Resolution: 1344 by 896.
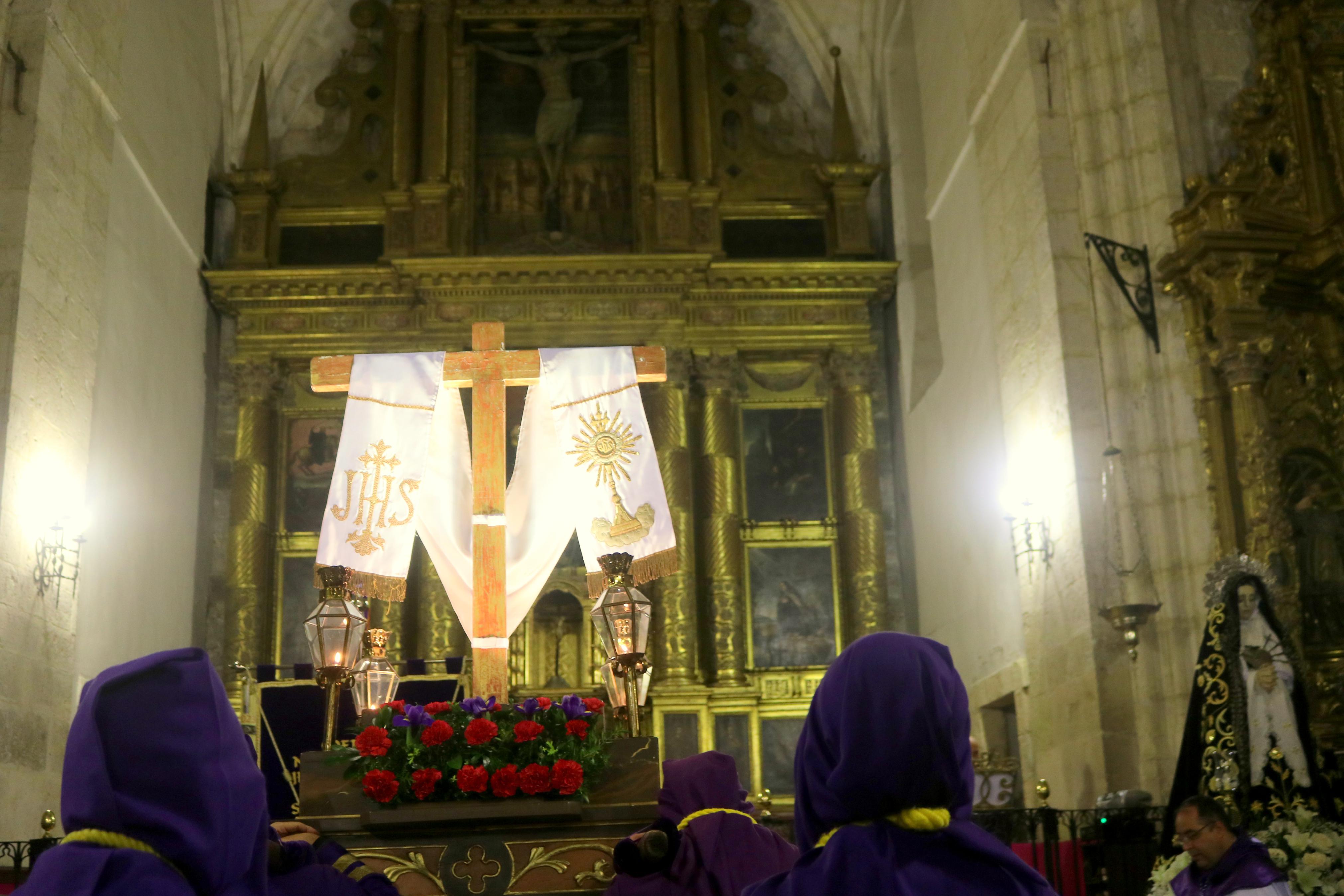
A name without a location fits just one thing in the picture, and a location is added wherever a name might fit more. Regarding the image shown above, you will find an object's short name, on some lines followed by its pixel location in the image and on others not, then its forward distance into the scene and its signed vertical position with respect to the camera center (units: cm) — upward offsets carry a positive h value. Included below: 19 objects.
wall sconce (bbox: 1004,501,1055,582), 1084 +130
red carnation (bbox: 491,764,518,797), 507 -18
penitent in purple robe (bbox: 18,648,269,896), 251 -8
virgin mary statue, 730 -6
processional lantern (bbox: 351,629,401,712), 609 +22
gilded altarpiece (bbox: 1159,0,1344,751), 928 +255
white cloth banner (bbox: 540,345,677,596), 820 +155
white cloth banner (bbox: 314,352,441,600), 805 +149
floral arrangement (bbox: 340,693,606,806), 508 -7
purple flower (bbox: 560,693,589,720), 530 +7
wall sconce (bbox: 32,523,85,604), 1050 +138
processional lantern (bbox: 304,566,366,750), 587 +39
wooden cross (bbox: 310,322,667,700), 720 +159
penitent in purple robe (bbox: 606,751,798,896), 439 -38
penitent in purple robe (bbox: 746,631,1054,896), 262 -12
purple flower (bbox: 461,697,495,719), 534 +9
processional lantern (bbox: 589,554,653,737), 605 +40
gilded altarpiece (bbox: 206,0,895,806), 1509 +468
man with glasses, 575 -61
